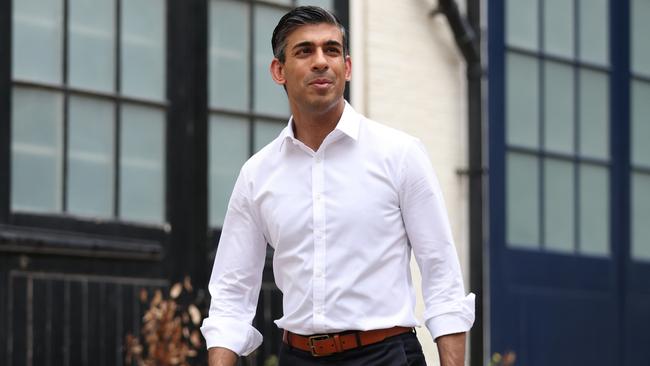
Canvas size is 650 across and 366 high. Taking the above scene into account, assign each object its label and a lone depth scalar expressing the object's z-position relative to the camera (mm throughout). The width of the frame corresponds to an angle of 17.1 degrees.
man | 5337
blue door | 15061
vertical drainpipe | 14278
